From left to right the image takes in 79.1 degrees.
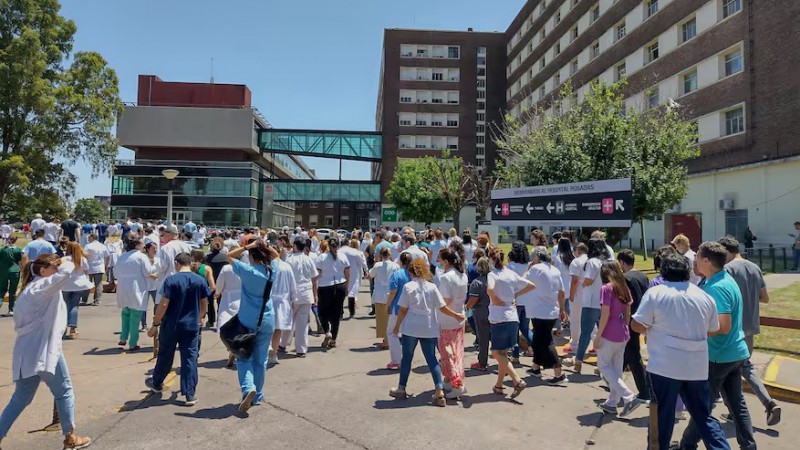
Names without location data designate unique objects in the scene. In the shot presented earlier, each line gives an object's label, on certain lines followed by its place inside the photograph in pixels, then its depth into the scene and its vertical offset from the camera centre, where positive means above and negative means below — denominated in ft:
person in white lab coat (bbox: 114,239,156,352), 25.25 -2.58
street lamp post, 74.84 +10.15
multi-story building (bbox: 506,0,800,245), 72.79 +27.34
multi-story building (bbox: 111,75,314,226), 179.93 +32.53
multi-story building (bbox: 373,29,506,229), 185.47 +56.86
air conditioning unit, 80.38 +6.88
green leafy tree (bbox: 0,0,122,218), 93.71 +28.01
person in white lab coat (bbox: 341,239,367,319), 33.21 -1.71
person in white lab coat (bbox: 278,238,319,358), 25.58 -3.09
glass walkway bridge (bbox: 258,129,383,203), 186.50 +33.51
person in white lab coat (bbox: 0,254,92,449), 13.52 -3.01
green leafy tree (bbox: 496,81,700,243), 50.29 +9.84
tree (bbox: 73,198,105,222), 383.04 +23.68
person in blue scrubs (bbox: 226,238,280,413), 17.54 -2.51
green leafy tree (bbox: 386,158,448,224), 139.85 +13.11
